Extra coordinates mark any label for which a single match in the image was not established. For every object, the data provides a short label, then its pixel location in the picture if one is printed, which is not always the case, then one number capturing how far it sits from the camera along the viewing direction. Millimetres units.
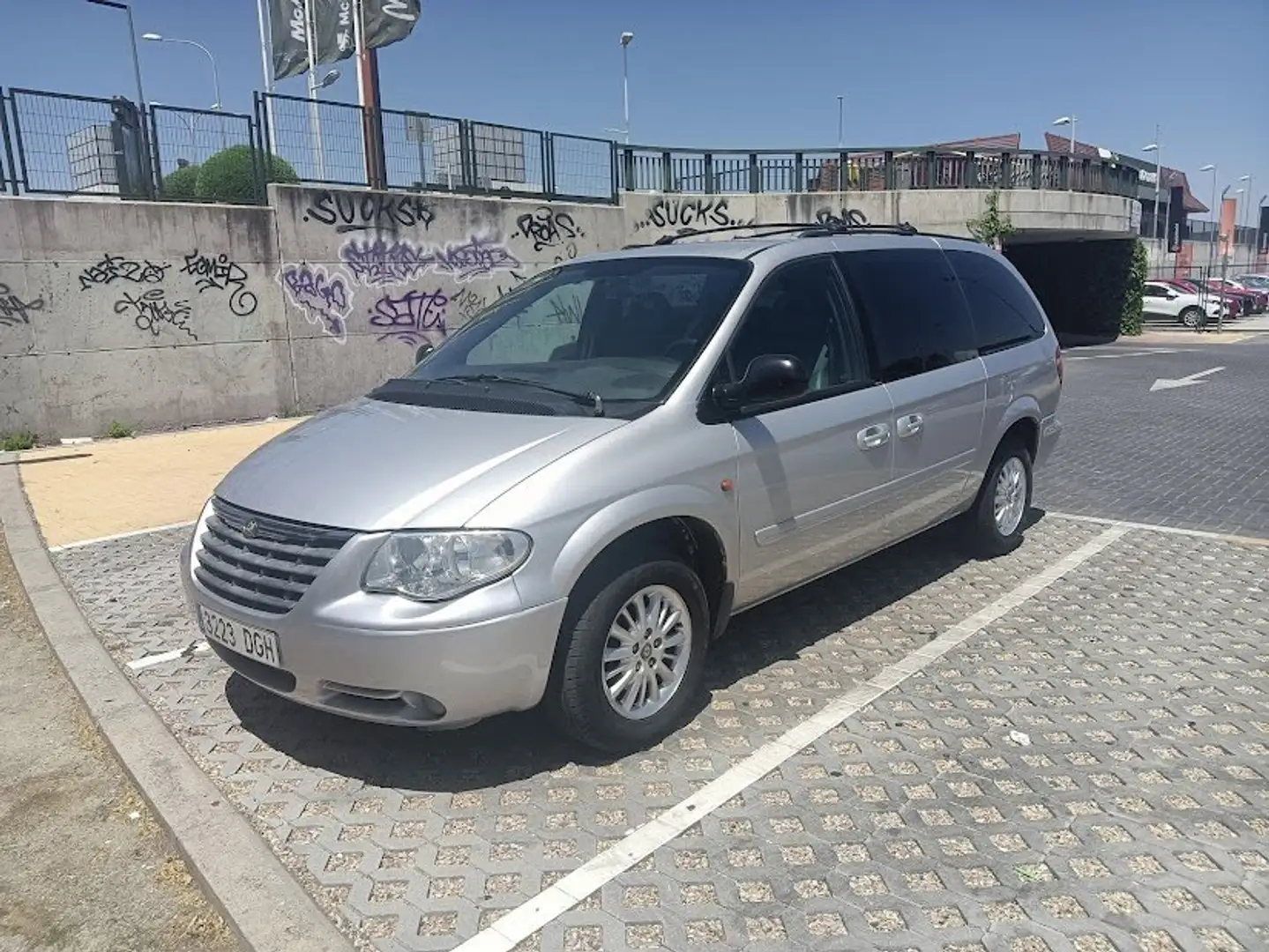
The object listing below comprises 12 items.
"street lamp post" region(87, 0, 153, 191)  10984
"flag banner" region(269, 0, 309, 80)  16734
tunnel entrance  28375
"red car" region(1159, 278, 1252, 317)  33750
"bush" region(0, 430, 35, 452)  10242
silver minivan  3035
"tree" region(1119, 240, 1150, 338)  28381
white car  31562
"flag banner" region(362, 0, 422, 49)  15180
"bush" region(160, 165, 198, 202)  11281
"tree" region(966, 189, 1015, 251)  21000
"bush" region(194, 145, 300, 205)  11625
